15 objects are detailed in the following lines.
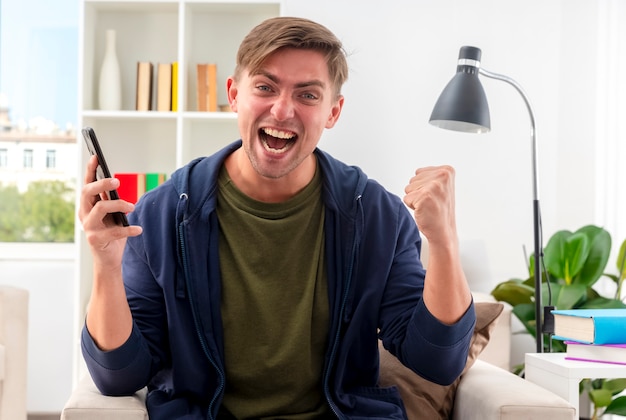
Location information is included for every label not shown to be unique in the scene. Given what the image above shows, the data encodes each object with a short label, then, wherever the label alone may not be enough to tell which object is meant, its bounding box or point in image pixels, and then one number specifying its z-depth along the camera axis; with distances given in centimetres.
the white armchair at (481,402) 172
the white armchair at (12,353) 319
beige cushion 206
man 185
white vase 385
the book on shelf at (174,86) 388
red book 372
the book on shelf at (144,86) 388
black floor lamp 268
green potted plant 328
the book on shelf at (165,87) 388
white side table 198
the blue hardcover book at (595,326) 204
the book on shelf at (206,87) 389
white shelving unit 401
